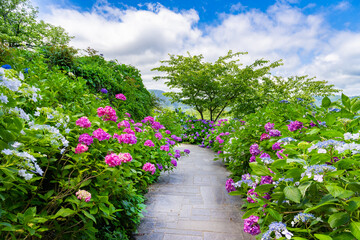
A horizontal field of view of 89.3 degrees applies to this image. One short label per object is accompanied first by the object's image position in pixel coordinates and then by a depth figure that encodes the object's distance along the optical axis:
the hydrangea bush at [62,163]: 0.91
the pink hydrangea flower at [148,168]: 2.21
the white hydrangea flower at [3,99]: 0.84
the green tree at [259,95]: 8.88
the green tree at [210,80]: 9.31
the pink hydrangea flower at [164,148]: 3.33
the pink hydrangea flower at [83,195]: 1.11
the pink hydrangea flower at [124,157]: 1.31
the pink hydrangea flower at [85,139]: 1.34
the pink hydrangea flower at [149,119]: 3.53
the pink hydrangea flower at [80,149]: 1.22
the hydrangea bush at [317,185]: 0.77
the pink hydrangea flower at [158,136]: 3.41
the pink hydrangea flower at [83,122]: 1.42
